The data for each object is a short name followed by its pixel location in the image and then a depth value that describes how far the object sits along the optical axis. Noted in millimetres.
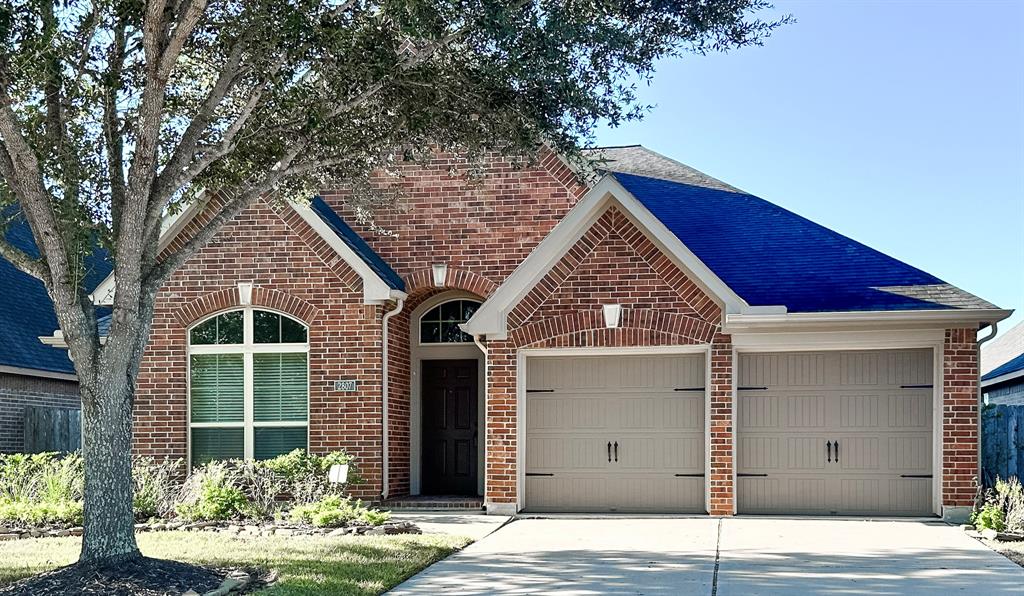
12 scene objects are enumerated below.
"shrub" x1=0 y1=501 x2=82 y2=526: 13930
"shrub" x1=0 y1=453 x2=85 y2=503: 15047
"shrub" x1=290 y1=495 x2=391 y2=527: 13383
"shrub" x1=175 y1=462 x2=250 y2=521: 14336
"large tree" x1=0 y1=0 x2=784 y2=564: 9898
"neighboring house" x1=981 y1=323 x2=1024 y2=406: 21969
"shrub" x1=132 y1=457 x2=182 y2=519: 14812
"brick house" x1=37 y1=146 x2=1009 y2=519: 15023
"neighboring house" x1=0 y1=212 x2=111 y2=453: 19594
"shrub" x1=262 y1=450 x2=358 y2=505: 15469
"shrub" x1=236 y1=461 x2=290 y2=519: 14898
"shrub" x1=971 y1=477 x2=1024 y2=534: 13203
